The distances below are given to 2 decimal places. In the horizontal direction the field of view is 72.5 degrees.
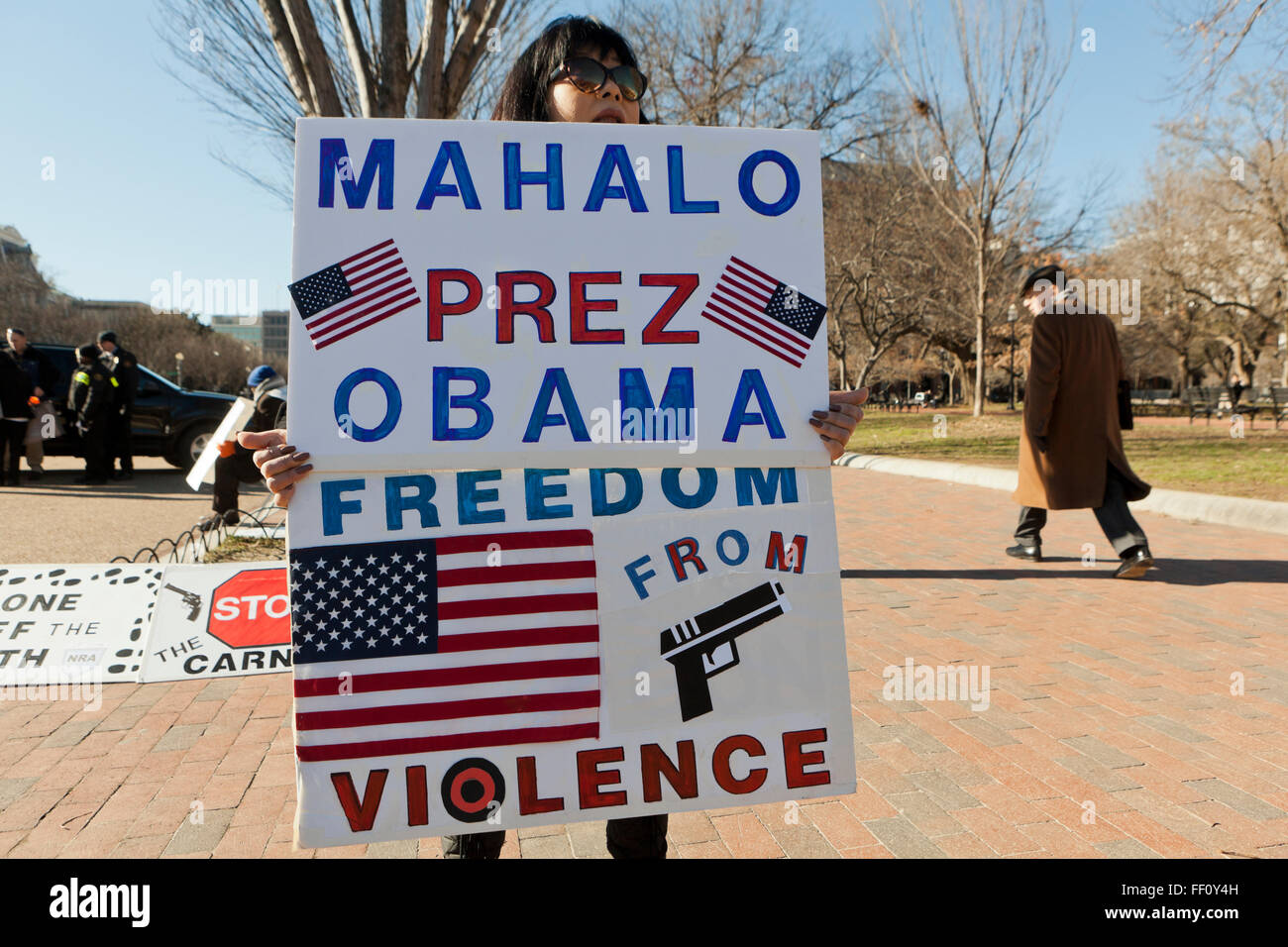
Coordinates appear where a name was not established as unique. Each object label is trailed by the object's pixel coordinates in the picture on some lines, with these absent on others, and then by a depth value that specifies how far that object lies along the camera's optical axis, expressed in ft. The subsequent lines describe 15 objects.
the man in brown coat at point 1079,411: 19.86
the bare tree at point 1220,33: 34.19
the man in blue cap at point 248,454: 21.62
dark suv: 42.63
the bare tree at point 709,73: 55.52
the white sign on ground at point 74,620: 13.34
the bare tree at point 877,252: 94.63
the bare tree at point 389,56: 20.10
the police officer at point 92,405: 37.11
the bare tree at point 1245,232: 86.84
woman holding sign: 5.99
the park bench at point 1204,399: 79.97
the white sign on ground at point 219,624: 13.89
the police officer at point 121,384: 37.76
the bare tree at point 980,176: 63.98
